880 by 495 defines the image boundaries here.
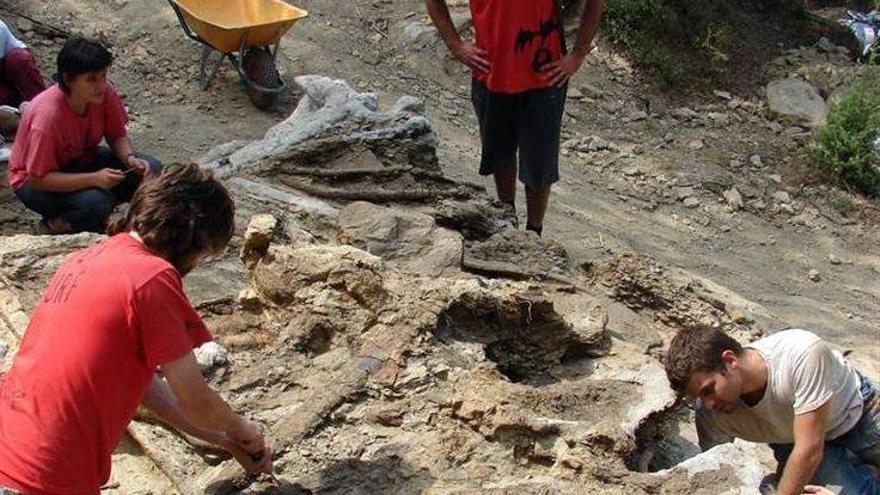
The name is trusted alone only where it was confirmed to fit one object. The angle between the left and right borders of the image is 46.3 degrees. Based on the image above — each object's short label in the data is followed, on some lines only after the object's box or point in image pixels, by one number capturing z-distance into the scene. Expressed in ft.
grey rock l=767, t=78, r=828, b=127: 30.07
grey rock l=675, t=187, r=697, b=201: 26.10
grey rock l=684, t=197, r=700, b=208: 25.85
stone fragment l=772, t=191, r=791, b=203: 26.53
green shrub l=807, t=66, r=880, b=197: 26.61
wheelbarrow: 24.48
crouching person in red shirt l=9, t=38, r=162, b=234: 14.24
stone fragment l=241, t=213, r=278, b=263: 12.19
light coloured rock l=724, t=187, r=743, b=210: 25.93
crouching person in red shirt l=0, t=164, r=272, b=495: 7.64
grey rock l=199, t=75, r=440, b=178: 16.07
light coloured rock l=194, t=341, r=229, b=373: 10.80
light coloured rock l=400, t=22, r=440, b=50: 29.53
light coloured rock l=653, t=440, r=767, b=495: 9.53
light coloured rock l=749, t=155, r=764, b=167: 27.86
